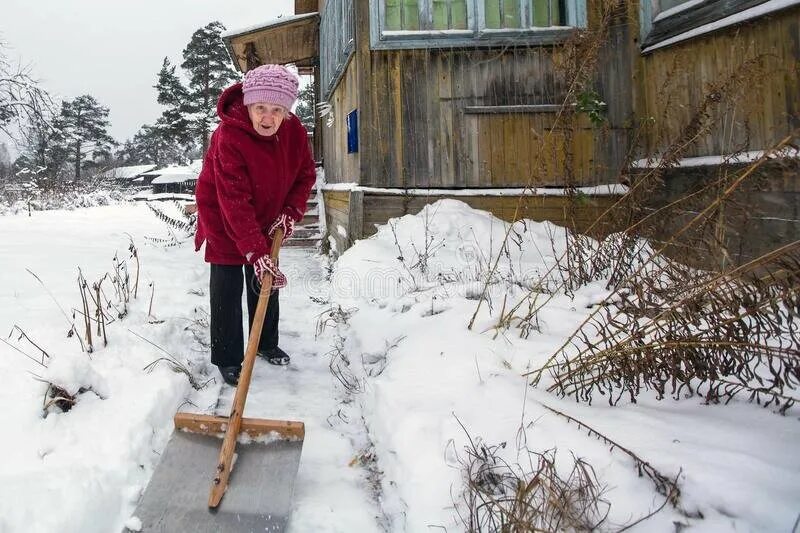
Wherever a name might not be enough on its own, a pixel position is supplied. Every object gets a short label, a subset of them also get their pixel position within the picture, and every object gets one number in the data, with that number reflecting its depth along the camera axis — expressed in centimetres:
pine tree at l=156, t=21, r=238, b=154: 3347
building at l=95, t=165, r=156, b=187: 4854
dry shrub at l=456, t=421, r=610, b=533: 129
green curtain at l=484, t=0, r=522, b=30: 493
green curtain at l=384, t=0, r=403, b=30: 496
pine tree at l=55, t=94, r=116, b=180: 4954
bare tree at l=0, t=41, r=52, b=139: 1262
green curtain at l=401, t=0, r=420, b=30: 495
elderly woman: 250
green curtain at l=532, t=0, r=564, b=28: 496
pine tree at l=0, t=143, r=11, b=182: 7738
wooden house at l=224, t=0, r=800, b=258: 492
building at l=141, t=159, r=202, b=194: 4042
